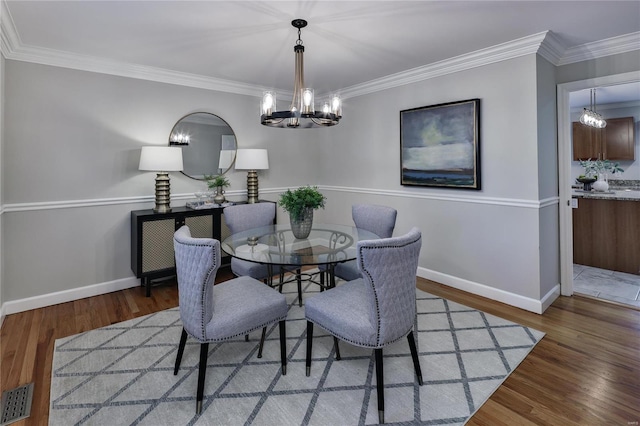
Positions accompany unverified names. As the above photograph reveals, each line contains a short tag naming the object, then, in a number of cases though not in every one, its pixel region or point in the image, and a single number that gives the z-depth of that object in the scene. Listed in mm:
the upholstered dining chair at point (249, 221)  2730
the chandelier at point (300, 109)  2170
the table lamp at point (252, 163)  4082
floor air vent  1709
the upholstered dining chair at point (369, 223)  2712
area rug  1729
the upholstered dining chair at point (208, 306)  1723
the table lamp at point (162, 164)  3254
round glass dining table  2096
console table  3258
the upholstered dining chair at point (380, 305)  1632
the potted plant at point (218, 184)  3896
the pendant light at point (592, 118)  4819
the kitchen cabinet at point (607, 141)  5578
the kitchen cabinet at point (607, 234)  3811
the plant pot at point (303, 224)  2627
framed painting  3244
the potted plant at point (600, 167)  5521
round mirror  3818
